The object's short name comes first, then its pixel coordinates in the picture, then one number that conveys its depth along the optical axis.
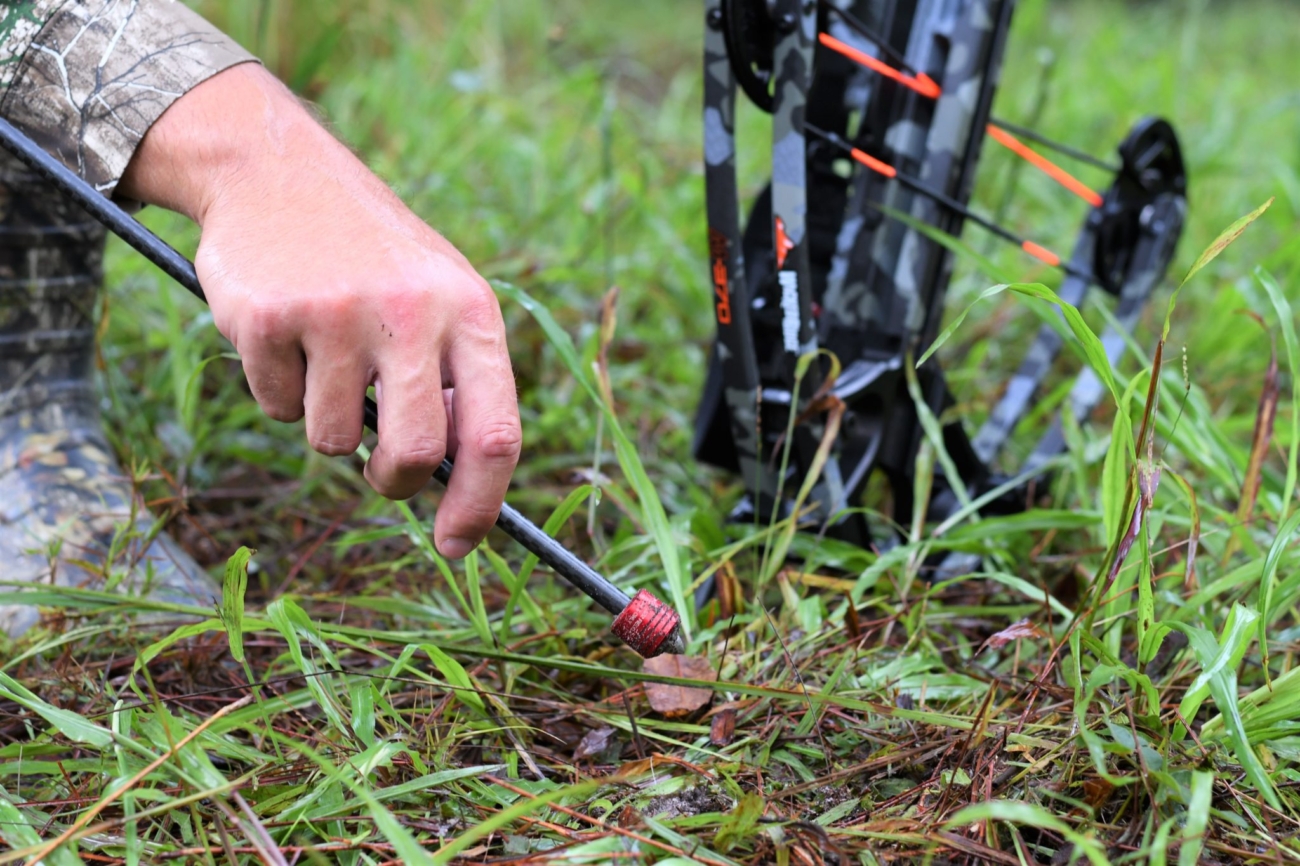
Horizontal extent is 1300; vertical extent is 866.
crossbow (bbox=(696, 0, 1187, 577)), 1.22
